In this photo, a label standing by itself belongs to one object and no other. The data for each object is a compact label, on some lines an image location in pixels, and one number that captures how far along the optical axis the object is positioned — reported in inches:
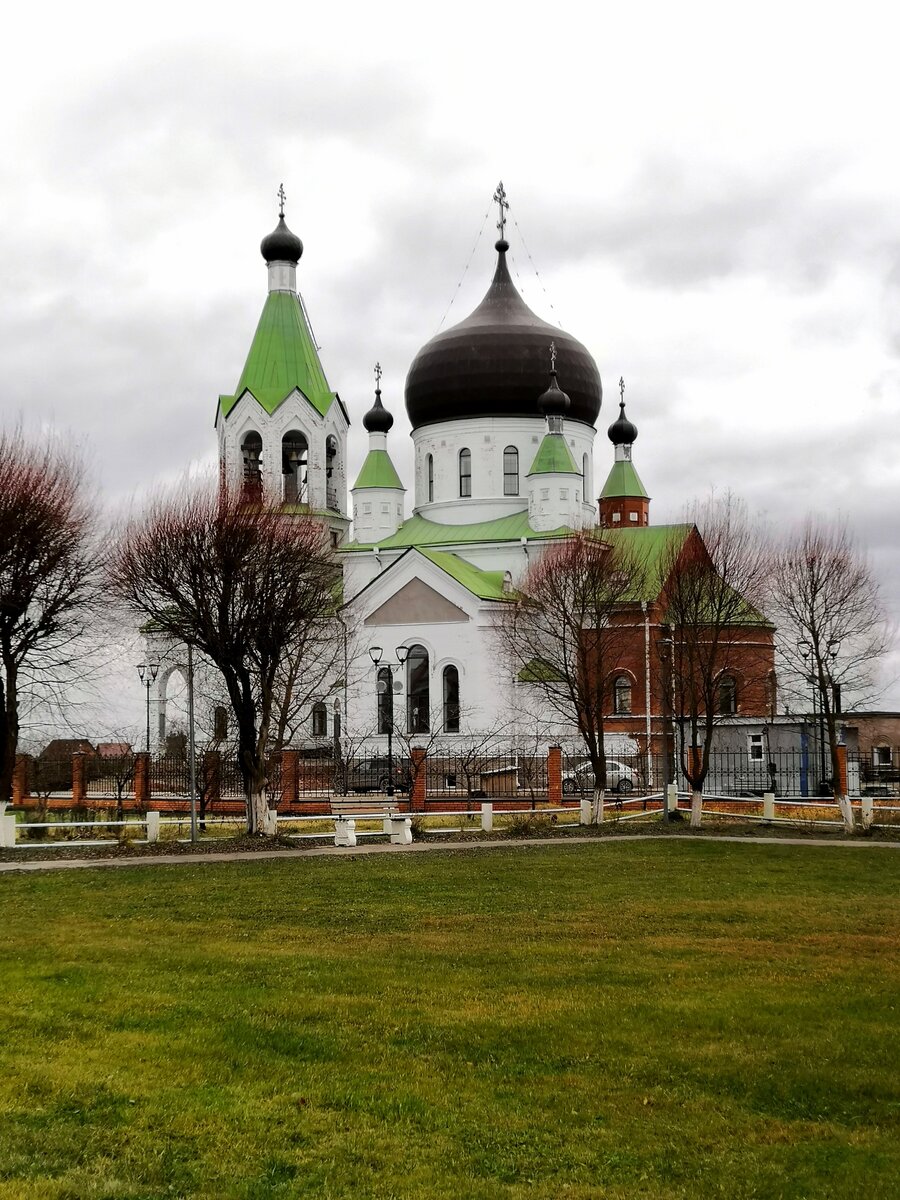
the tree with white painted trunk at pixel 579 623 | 1184.2
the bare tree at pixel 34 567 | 916.0
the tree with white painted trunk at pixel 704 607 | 1115.3
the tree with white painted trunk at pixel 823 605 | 1380.4
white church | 1695.4
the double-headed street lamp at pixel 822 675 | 1311.5
